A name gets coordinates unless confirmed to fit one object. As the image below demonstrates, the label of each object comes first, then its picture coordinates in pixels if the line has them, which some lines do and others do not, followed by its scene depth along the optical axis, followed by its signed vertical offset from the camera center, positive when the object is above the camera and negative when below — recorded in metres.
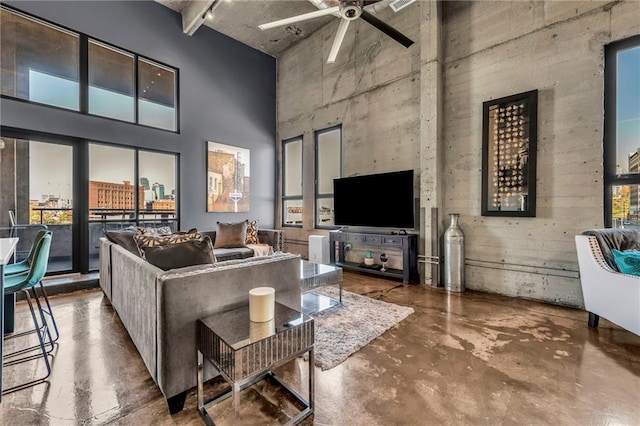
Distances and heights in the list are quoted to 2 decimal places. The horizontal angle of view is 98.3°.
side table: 1.26 -0.66
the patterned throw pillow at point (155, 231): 3.36 -0.26
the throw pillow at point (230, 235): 4.81 -0.43
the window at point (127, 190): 4.40 +0.35
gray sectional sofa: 1.49 -0.54
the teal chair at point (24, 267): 2.02 -0.49
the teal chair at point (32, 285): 1.84 -0.51
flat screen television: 4.28 +0.18
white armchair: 2.20 -0.60
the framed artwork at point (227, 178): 5.60 +0.70
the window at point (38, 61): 3.75 +2.15
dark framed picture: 3.44 +0.74
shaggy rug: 2.14 -1.08
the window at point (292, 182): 6.35 +0.69
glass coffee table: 2.81 -0.74
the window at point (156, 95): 4.86 +2.10
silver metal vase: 3.82 -0.66
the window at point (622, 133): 2.94 +0.85
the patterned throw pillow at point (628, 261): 2.29 -0.42
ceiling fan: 3.00 +2.22
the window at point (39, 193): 3.82 +0.26
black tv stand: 4.19 -0.60
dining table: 1.57 -0.28
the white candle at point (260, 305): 1.50 -0.51
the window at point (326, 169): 5.66 +0.88
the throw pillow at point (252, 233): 5.12 -0.41
